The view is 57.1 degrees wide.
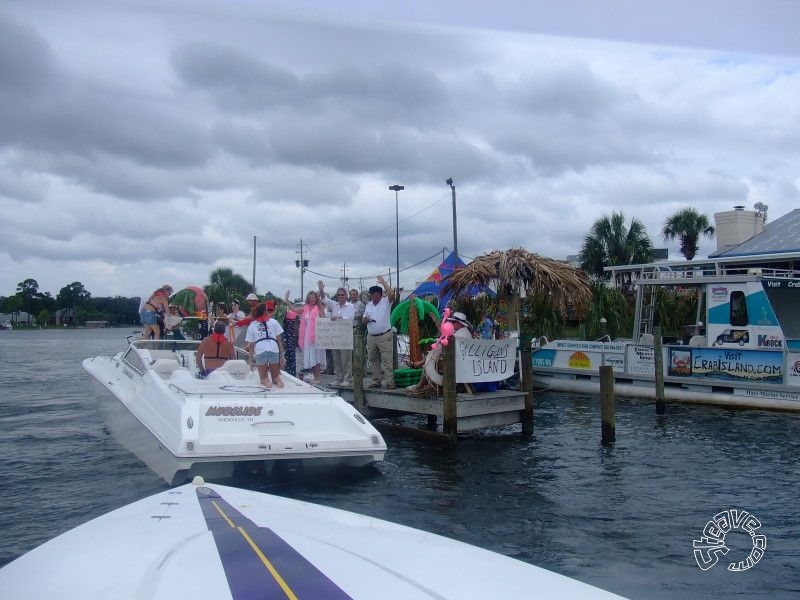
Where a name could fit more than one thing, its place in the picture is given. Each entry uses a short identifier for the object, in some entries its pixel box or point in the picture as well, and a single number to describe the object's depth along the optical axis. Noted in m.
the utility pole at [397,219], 32.75
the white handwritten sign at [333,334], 14.34
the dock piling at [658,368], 16.84
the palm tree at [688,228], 37.47
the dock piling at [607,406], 12.56
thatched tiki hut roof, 12.84
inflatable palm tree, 15.07
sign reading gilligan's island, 12.57
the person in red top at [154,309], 15.40
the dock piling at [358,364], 13.50
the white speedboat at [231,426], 8.70
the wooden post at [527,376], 13.05
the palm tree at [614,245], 35.06
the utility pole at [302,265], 49.07
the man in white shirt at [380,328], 13.26
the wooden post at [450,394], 11.88
